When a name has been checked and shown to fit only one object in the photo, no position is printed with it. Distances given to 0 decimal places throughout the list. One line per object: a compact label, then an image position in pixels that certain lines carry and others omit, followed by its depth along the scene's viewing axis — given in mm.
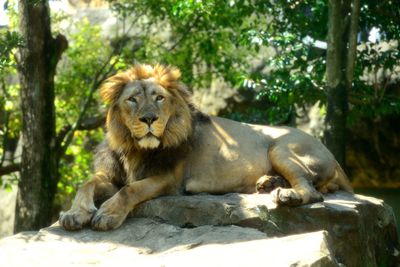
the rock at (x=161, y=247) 8797
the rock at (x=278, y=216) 11328
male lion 11664
